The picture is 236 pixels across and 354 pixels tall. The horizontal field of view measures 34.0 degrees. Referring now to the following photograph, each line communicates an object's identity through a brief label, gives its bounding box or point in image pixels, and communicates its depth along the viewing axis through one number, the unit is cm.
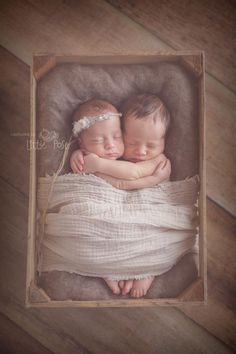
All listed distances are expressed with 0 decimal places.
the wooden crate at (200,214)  83
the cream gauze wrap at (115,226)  82
